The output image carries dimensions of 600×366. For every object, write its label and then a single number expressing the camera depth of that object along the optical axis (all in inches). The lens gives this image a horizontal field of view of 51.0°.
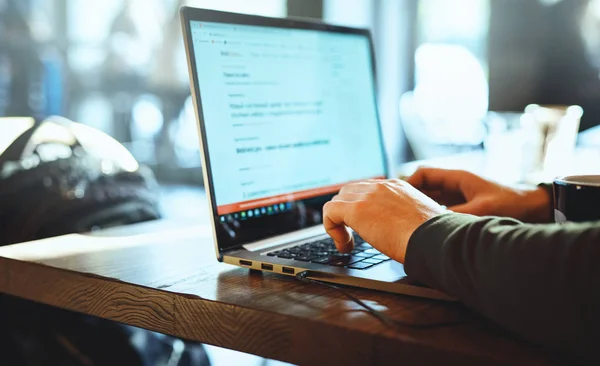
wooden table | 21.9
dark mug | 27.6
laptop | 33.0
